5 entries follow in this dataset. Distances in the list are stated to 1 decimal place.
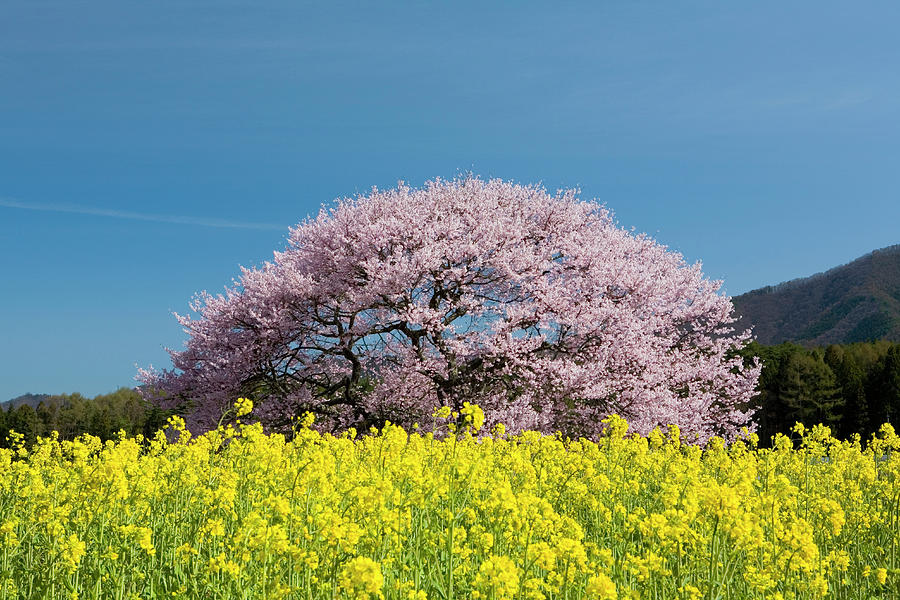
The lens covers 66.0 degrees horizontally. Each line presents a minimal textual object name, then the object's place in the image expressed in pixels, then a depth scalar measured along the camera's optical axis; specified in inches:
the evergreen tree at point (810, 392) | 2586.1
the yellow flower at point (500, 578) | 136.0
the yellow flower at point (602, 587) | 132.3
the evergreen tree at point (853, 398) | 2549.2
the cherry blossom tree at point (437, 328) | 717.9
